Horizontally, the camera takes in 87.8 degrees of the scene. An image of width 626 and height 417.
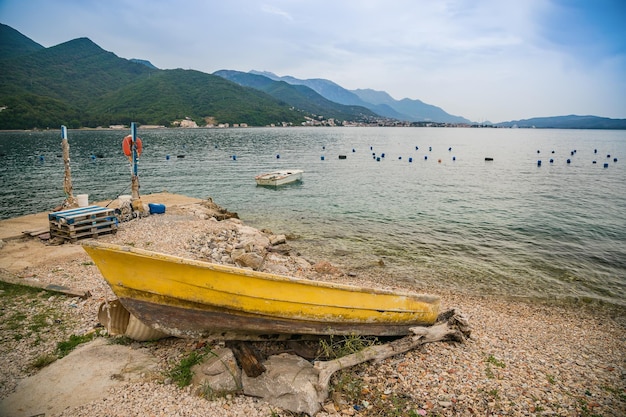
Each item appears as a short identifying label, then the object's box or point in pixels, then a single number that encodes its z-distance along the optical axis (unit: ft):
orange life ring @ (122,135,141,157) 56.31
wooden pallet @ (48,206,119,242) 43.45
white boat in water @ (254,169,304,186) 117.08
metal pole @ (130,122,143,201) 57.82
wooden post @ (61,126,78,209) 55.93
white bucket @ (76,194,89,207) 56.24
